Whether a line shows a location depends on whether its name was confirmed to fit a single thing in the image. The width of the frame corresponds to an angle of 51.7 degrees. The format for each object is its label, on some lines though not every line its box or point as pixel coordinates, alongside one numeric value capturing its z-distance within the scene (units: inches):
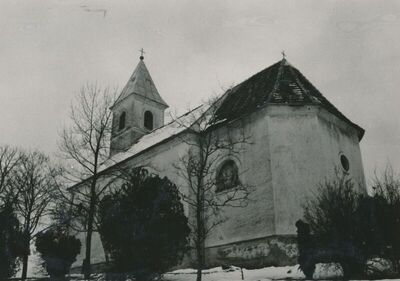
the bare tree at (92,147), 649.6
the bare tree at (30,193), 867.4
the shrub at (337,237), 431.5
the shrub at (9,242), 667.4
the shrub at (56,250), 725.3
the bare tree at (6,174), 910.4
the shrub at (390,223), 426.3
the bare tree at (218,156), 721.6
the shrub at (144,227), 484.1
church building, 660.1
